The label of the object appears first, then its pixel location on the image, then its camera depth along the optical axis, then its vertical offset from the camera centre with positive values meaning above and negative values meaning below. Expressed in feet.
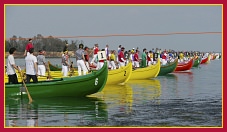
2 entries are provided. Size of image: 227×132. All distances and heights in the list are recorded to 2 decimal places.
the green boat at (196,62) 204.77 +1.63
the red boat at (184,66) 156.66 -0.10
